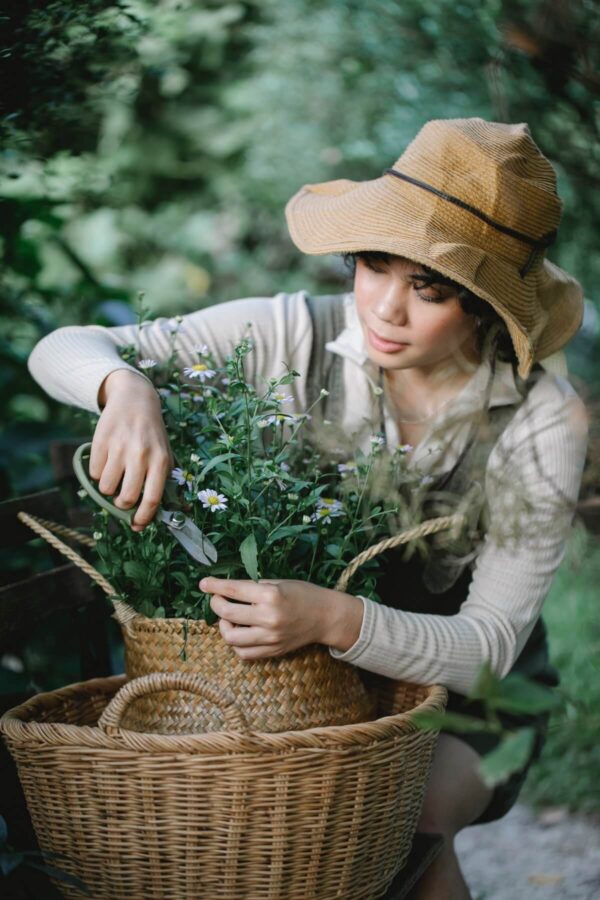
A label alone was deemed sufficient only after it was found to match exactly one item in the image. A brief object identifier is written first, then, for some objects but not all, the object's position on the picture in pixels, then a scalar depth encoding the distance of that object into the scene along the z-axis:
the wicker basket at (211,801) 1.24
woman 1.39
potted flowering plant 1.36
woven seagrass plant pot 1.36
